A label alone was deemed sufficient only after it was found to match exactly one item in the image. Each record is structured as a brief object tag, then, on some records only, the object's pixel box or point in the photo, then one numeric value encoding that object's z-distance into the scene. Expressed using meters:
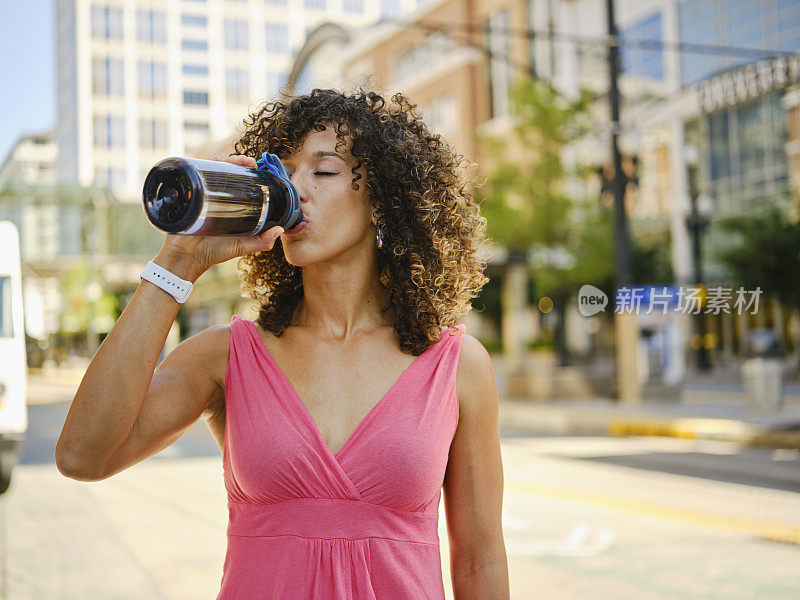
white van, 7.48
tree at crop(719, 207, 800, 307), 23.94
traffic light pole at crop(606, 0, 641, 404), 17.06
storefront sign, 13.08
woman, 1.71
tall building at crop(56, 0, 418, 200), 72.62
